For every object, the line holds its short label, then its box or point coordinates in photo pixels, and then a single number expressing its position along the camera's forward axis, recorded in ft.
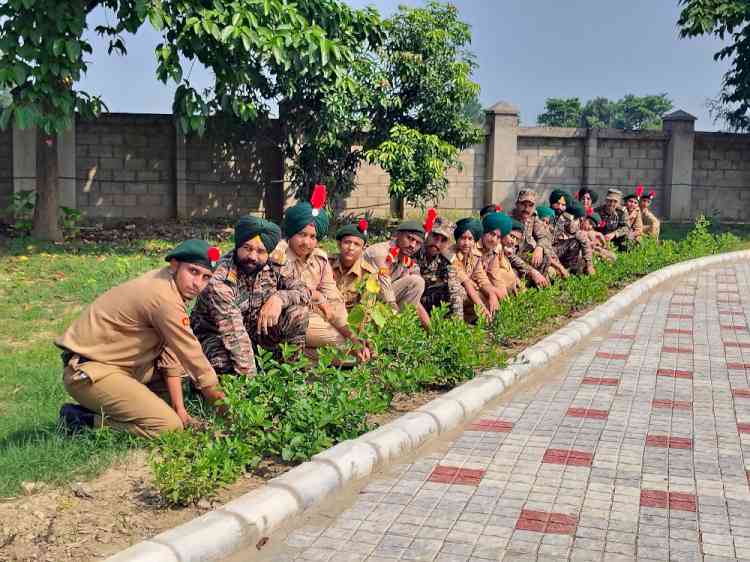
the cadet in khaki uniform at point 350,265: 24.43
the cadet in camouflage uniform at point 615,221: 48.39
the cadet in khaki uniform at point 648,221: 51.57
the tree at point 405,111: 54.24
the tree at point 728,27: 64.08
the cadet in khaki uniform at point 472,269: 28.84
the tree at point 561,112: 273.75
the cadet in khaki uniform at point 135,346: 16.42
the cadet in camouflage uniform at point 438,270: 27.76
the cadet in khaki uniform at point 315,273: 22.53
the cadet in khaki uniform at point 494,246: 31.58
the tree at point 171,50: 38.86
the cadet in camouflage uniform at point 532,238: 36.86
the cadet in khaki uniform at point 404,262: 25.68
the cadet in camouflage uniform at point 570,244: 40.16
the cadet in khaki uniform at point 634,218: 49.47
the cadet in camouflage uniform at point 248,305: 18.93
